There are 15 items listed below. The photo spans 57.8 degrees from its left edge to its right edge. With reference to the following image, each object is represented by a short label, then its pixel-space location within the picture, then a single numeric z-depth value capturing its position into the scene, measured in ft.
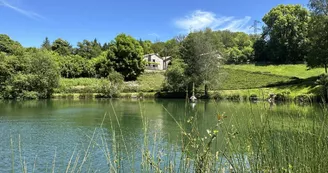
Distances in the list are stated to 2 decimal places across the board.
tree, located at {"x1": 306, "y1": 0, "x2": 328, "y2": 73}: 106.93
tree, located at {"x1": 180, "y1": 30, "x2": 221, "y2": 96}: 132.16
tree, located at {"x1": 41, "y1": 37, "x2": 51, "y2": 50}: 346.66
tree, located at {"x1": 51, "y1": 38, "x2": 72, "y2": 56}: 254.06
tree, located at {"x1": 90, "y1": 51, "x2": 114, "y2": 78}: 183.01
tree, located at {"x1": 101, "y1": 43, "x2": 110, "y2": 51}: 302.74
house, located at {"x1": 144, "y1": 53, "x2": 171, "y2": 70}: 224.27
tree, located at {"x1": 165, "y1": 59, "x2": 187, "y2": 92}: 139.74
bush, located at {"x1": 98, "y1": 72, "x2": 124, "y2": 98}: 146.72
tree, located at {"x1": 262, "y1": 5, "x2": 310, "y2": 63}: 170.40
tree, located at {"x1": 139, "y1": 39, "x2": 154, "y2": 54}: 279.65
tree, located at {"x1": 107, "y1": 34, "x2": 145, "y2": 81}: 180.75
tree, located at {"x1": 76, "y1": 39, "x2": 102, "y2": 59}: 251.80
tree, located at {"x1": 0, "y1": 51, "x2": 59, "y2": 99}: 144.46
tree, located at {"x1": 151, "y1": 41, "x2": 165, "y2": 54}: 301.02
